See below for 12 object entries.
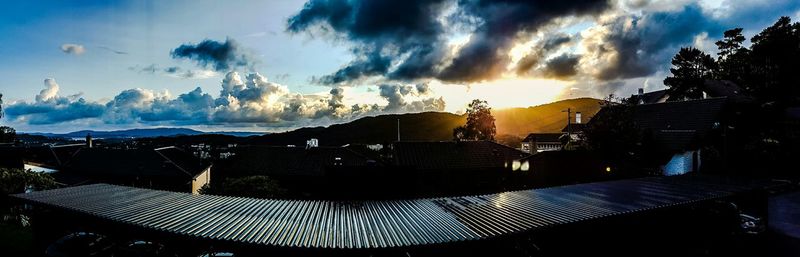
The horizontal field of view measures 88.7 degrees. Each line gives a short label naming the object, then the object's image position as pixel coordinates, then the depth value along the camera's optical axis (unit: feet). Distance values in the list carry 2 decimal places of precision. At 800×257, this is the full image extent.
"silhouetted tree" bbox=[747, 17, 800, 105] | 143.23
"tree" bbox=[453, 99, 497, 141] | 243.60
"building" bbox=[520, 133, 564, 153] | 273.95
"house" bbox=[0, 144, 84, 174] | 156.85
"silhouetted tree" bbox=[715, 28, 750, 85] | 172.39
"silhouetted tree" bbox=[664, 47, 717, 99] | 200.85
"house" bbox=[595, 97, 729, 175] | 107.96
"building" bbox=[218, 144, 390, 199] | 144.46
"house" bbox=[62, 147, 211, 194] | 156.87
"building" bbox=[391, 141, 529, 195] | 131.54
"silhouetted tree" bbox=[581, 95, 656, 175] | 108.88
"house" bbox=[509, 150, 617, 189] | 110.73
